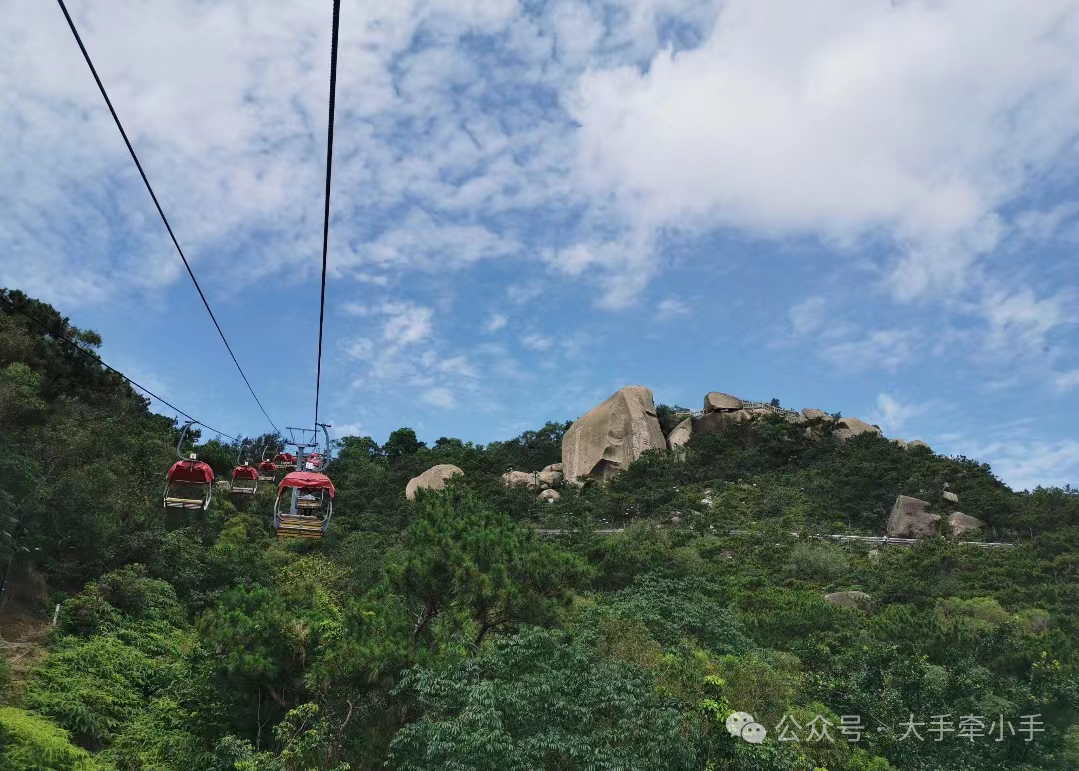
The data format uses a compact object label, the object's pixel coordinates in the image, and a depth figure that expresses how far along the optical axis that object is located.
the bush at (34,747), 12.41
